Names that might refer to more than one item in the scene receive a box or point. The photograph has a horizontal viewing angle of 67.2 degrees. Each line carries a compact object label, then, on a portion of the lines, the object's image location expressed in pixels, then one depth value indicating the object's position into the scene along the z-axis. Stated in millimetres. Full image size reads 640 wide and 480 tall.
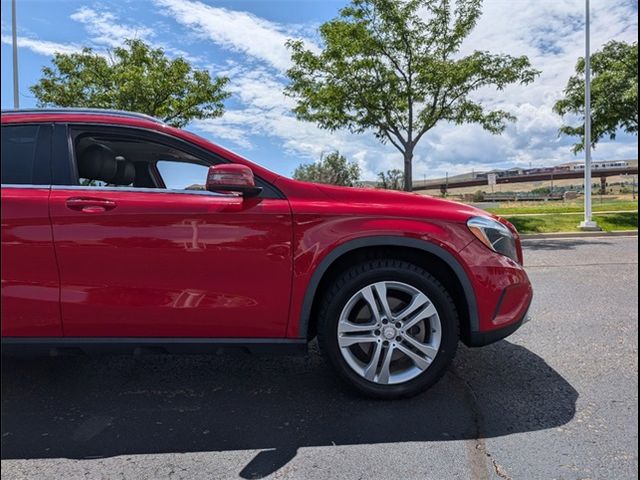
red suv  2707
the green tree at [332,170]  31875
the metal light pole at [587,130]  13477
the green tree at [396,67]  13594
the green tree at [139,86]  15781
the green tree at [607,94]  14648
